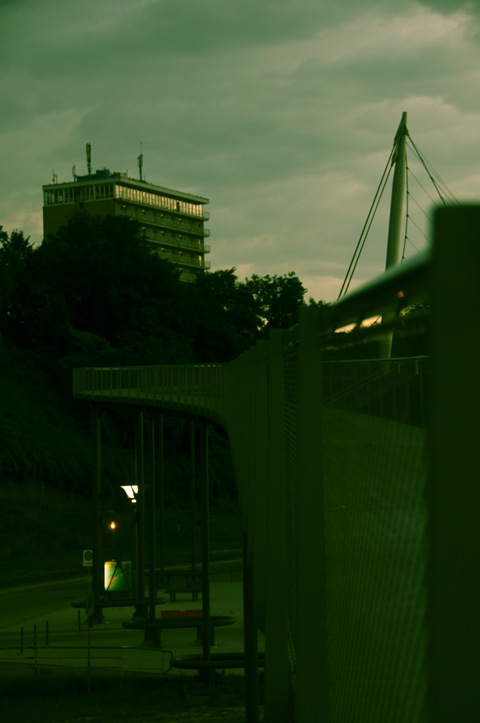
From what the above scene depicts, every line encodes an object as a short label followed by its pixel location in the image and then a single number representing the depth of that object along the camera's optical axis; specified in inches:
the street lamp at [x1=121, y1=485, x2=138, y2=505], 1164.4
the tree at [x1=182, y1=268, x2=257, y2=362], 2647.6
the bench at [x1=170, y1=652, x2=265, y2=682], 818.2
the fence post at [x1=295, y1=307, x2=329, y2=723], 125.6
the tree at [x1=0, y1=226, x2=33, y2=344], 2454.5
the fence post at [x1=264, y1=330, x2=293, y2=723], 185.6
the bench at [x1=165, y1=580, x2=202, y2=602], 1283.7
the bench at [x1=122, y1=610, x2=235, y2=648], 984.3
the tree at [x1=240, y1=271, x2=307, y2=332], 3344.0
